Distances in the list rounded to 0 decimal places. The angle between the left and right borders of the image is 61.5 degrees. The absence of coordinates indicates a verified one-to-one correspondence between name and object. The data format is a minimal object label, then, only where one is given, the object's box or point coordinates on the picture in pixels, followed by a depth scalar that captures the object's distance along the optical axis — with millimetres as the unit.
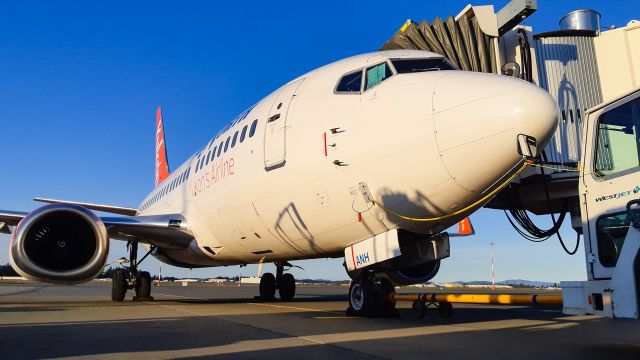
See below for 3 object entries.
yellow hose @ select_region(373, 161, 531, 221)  6078
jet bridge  12438
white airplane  5934
